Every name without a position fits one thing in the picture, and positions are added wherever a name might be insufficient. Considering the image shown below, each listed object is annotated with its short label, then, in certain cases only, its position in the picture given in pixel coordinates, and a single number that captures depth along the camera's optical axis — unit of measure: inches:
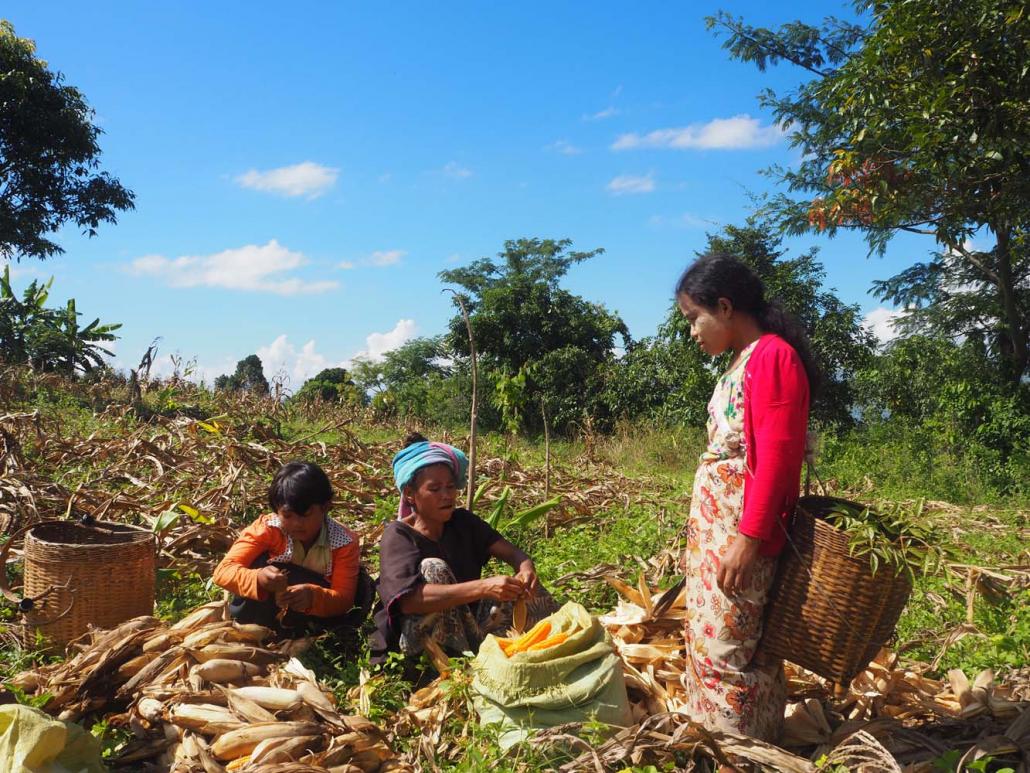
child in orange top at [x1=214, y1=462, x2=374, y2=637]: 128.0
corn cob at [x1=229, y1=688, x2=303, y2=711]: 103.8
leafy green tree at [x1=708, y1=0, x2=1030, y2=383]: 271.9
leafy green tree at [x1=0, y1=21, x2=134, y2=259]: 562.9
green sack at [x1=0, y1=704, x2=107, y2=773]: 82.8
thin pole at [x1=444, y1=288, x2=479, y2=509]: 151.0
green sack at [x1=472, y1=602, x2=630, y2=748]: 98.7
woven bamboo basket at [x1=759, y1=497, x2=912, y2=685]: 87.0
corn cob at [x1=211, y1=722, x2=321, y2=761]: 96.9
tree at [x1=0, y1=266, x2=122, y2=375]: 550.6
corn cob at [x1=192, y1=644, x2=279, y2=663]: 117.9
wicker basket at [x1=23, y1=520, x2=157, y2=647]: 137.6
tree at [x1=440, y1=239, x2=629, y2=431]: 729.6
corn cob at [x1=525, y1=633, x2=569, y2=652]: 102.3
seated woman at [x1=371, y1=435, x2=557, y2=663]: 116.6
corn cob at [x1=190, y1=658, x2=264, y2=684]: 114.3
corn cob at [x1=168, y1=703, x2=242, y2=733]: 101.9
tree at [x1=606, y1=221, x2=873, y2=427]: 571.8
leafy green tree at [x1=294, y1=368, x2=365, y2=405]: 643.5
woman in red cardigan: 88.3
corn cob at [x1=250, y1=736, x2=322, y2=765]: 93.3
